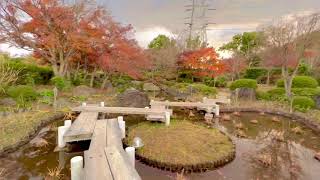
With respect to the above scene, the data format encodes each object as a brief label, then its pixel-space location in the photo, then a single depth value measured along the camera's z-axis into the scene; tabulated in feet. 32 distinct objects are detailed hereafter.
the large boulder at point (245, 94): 29.49
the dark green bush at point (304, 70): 44.84
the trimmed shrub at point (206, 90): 33.72
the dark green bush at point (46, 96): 23.43
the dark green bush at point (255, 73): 47.94
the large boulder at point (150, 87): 36.38
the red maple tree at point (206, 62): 37.87
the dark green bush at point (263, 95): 29.80
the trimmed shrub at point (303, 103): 23.67
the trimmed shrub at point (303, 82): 31.40
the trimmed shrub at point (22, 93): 22.80
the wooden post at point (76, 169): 8.79
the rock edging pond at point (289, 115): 19.74
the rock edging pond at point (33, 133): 13.03
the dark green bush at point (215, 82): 42.87
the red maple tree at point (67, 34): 28.70
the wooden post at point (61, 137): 13.72
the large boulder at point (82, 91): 29.05
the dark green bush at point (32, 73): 33.78
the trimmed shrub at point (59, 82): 29.33
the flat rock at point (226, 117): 22.23
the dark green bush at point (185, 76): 45.60
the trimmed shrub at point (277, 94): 28.75
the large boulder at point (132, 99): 23.23
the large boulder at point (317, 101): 23.95
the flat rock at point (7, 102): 22.16
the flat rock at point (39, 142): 14.32
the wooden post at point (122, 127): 14.96
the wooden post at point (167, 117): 18.19
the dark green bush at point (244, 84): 29.96
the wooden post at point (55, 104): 21.22
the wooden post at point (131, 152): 9.93
